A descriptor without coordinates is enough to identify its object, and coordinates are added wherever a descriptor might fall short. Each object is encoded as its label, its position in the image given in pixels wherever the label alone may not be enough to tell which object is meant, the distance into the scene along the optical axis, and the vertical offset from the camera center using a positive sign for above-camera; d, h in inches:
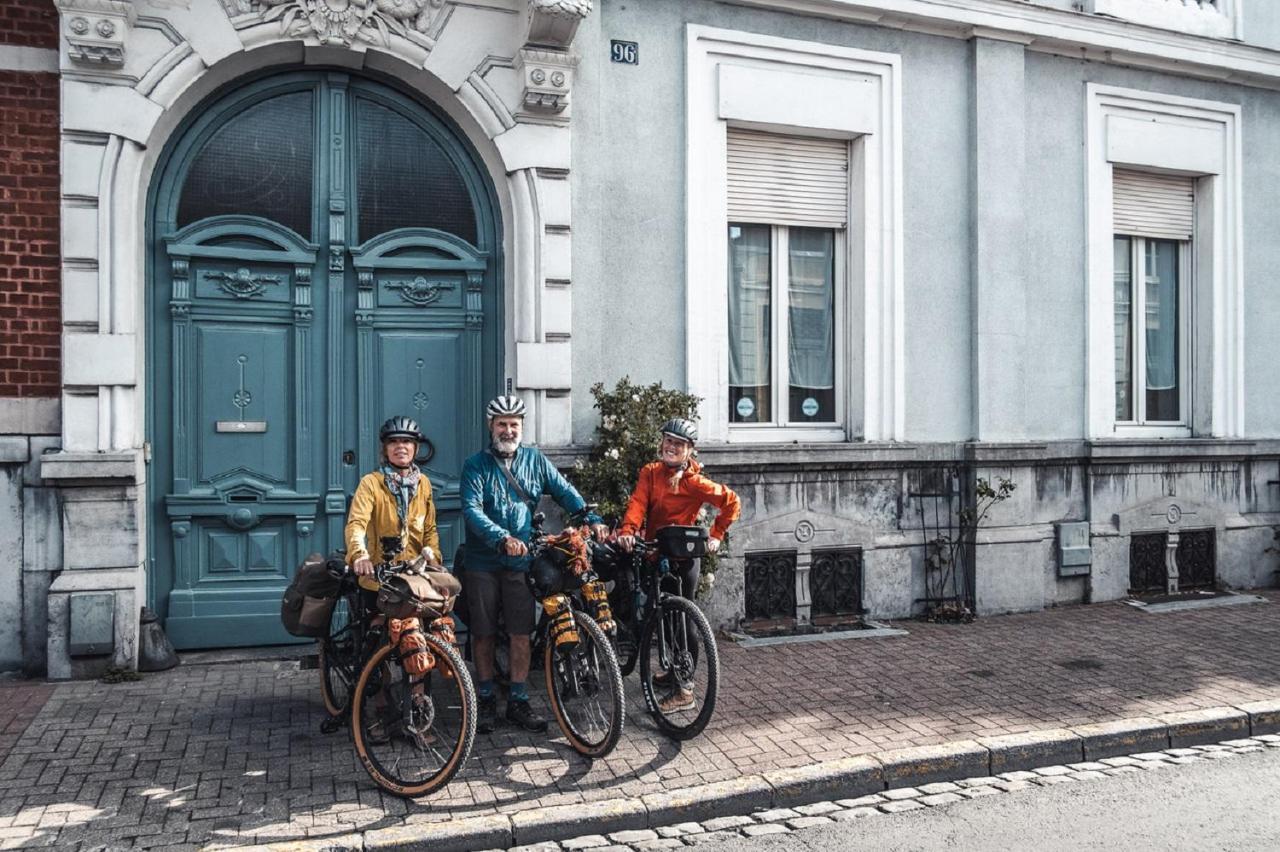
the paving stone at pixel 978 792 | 201.2 -73.2
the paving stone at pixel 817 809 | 192.9 -73.5
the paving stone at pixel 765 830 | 182.5 -73.1
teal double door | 285.3 +27.7
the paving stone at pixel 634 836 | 179.8 -73.3
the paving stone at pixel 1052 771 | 213.5 -73.1
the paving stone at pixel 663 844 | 176.9 -73.3
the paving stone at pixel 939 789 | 203.5 -73.3
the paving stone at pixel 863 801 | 197.3 -73.6
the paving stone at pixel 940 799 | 197.3 -73.2
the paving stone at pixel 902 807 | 193.6 -73.3
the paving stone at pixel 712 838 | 179.2 -73.2
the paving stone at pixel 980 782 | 207.9 -73.4
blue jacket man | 228.2 -32.1
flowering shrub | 290.5 -4.6
